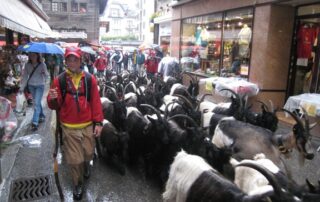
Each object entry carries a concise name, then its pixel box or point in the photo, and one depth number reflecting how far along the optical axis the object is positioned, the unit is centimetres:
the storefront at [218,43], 985
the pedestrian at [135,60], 2111
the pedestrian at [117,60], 2223
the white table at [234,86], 861
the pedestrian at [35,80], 713
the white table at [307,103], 665
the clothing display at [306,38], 817
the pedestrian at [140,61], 2039
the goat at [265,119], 568
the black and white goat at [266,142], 467
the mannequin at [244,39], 954
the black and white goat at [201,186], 274
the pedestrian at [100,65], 1594
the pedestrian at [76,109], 400
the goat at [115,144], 516
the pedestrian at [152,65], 1401
